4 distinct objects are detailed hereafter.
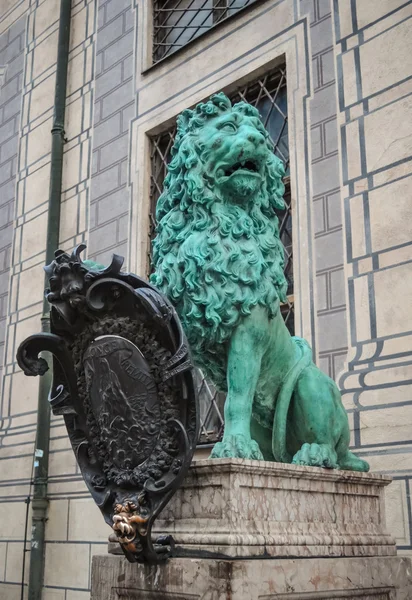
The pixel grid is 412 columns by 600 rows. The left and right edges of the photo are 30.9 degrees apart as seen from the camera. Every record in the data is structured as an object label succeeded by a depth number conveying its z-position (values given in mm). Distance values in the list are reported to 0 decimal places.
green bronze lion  2779
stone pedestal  2303
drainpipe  6723
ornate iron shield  2430
